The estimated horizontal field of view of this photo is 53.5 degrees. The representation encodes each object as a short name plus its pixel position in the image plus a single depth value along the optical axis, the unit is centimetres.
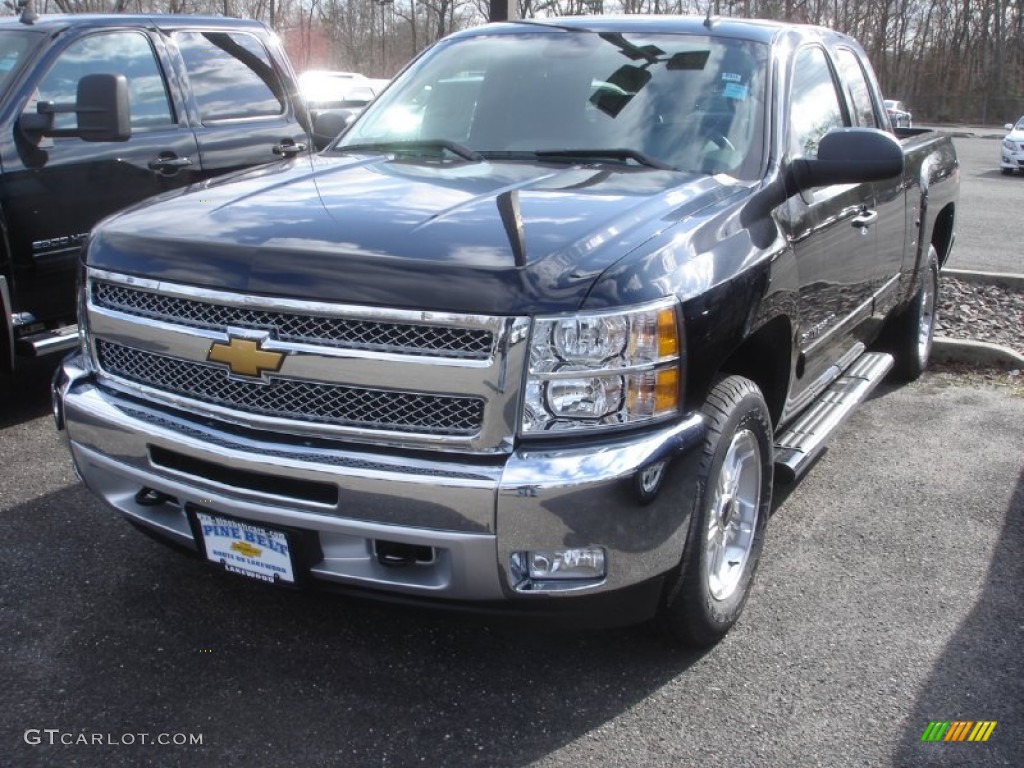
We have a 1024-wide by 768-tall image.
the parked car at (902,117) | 1998
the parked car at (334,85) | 1698
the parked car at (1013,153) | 2267
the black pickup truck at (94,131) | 505
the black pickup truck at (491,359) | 252
